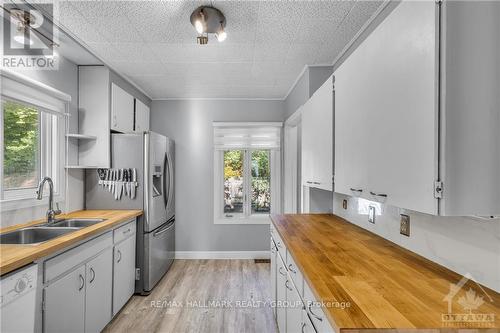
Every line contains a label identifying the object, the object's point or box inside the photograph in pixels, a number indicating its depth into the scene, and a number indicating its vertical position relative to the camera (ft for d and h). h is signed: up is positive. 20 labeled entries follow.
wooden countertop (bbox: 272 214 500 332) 2.86 -1.59
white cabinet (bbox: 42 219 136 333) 5.57 -2.91
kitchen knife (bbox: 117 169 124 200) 9.94 -0.66
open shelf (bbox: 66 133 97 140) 8.79 +0.97
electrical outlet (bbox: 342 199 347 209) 8.14 -1.09
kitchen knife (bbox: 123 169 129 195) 9.96 -0.53
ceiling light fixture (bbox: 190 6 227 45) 6.12 +3.37
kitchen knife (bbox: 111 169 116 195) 9.95 -0.48
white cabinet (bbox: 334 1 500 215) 2.93 +0.65
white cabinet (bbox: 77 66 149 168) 9.71 +1.79
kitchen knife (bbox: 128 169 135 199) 9.95 -0.66
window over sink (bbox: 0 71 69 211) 6.93 +0.76
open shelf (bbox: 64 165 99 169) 8.95 -0.05
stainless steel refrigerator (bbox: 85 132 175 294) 9.92 -1.03
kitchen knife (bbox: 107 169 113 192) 9.95 -0.39
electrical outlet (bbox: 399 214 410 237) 5.10 -1.10
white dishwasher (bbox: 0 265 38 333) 4.43 -2.30
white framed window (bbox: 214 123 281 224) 13.94 -0.29
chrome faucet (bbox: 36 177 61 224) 7.48 -1.23
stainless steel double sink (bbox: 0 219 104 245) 6.54 -1.74
